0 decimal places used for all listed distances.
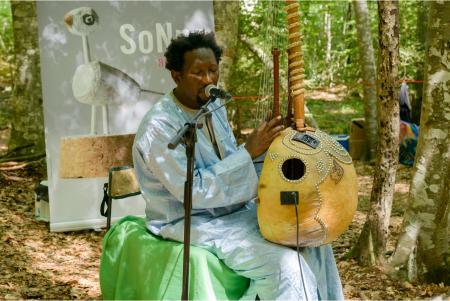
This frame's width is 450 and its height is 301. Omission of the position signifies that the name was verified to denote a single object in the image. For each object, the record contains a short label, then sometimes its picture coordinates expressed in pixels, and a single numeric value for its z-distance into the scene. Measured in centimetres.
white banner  487
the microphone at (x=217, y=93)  256
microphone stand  239
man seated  268
